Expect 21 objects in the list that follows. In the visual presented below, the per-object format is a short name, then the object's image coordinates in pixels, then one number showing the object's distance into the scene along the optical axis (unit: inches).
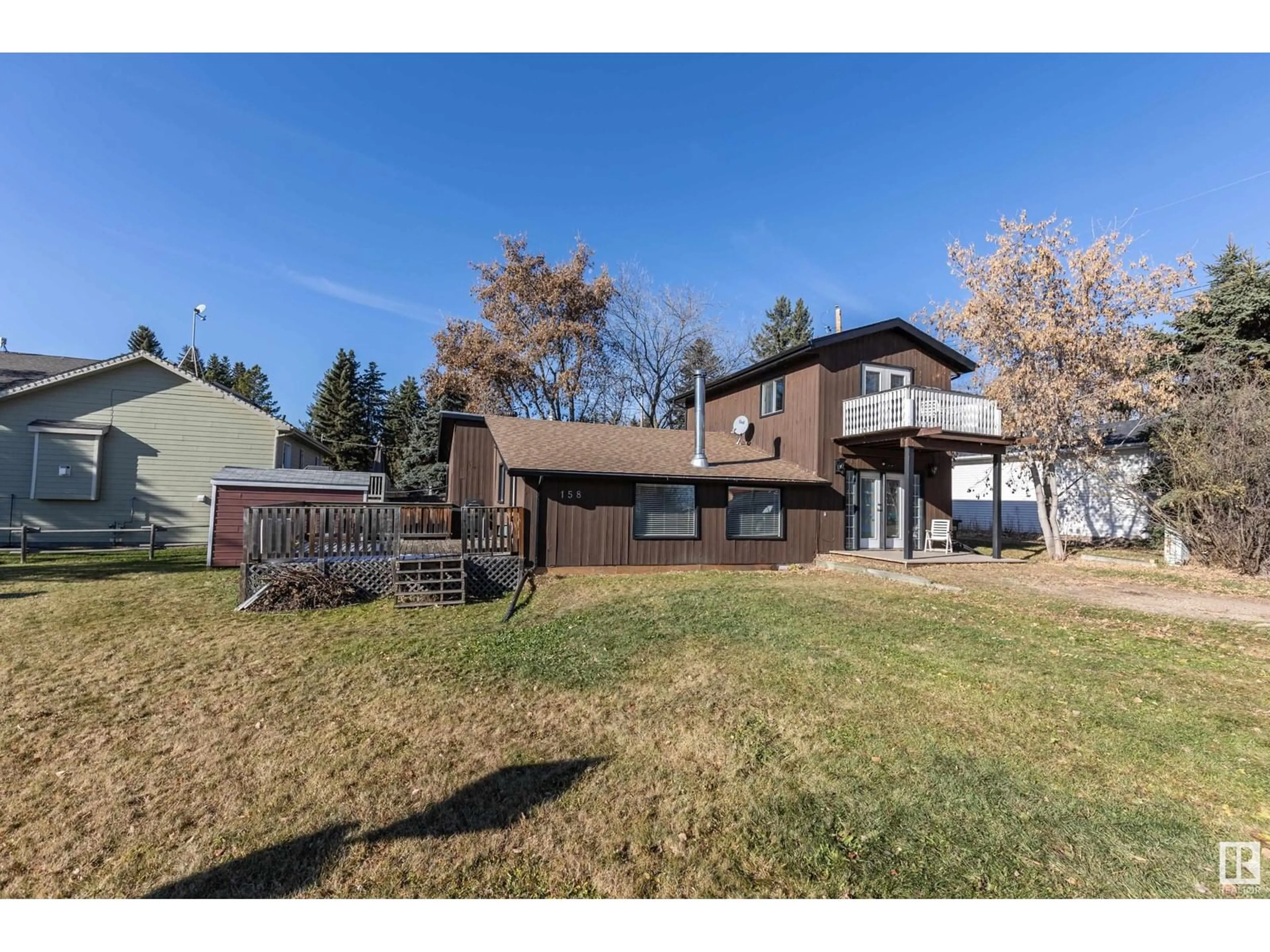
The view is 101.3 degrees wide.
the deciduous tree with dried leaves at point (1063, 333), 518.0
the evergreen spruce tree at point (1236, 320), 573.0
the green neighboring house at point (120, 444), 537.3
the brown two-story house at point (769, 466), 444.8
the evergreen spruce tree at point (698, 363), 1066.1
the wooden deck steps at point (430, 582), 327.9
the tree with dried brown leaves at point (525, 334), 924.6
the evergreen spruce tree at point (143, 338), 1747.0
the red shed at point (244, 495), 452.8
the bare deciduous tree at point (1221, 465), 415.2
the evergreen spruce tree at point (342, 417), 1427.2
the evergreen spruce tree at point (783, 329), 1605.6
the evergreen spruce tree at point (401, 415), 1443.2
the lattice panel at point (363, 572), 328.2
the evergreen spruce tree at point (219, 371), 1820.9
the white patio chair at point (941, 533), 565.0
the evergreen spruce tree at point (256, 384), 1966.0
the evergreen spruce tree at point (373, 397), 1660.9
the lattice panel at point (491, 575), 360.2
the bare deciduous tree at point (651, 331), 1032.8
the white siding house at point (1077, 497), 681.6
